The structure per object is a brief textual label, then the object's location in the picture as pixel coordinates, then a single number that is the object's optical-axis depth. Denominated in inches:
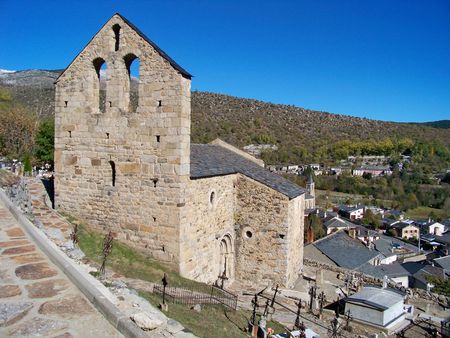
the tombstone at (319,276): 645.9
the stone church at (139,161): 387.9
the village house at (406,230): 2277.3
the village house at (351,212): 2470.7
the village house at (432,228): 2342.5
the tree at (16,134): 1162.6
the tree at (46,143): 1015.6
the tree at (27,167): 805.7
